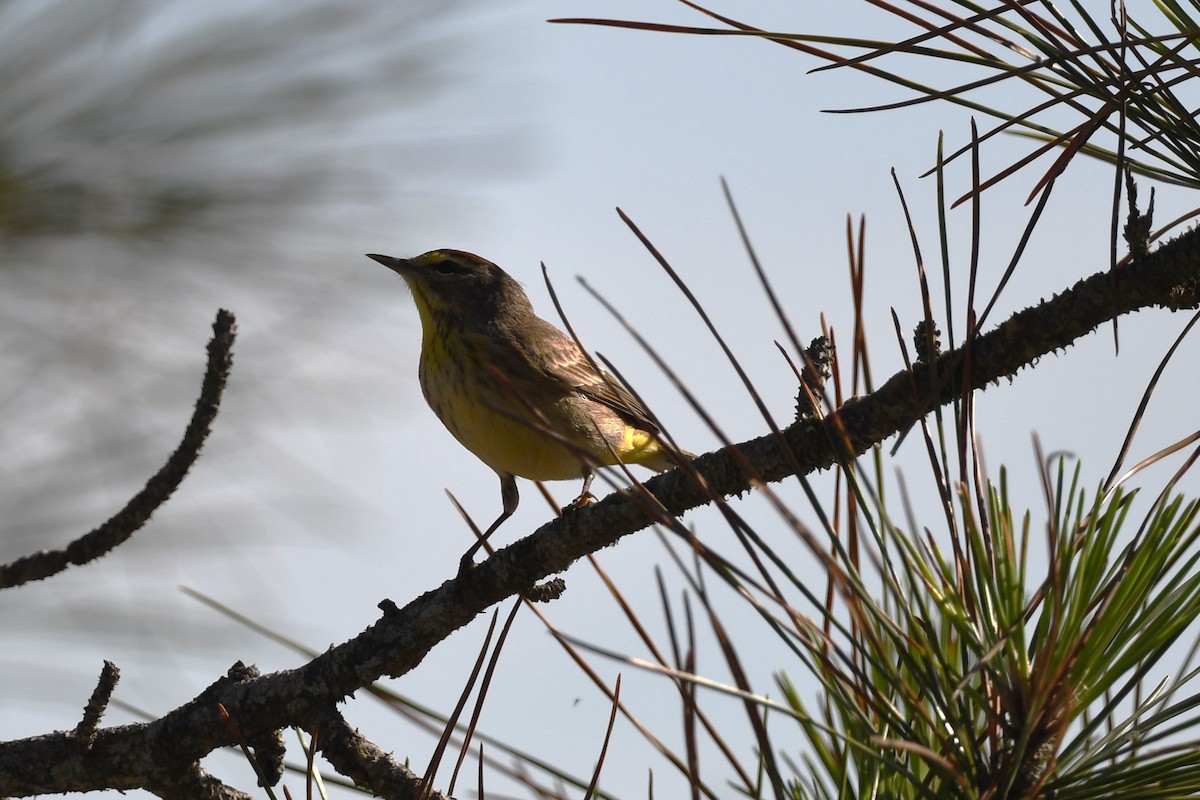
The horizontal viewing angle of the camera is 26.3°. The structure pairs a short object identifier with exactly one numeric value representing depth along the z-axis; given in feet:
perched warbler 31.37
